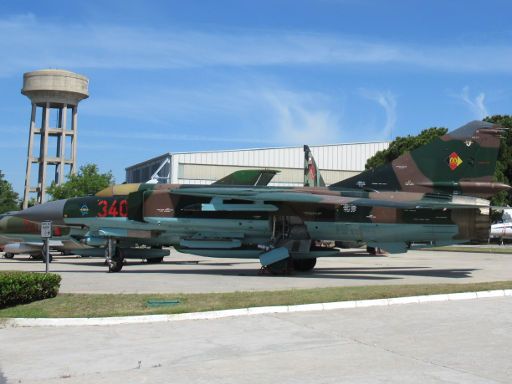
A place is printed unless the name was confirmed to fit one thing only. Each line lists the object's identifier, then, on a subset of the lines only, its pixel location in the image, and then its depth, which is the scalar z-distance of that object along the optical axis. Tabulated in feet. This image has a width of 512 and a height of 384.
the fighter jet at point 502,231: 148.77
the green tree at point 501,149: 165.09
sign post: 51.11
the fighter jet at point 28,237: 85.81
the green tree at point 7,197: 242.58
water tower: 226.38
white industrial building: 206.69
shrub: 35.68
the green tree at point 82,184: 187.01
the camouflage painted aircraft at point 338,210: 57.88
